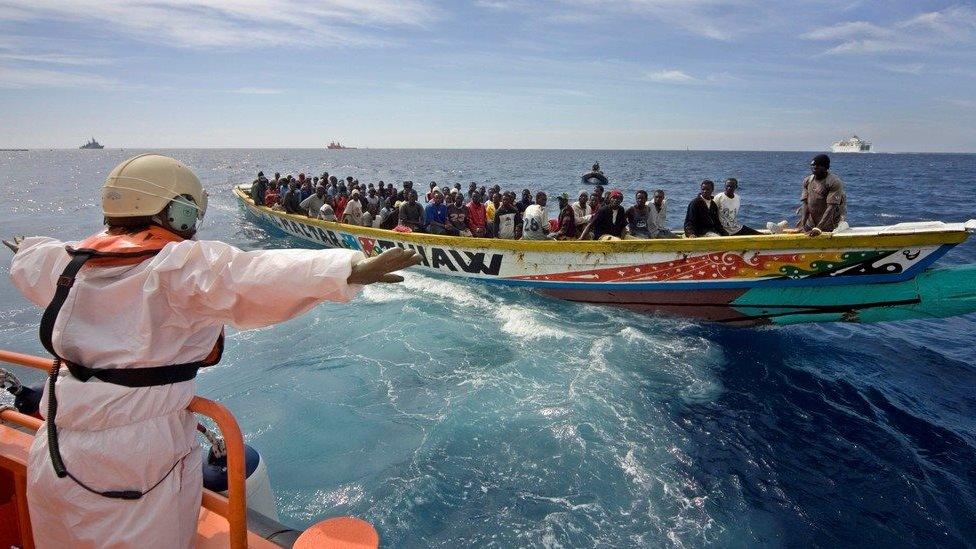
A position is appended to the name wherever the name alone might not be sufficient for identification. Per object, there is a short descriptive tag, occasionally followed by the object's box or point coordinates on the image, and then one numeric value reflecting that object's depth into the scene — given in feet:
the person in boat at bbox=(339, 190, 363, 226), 39.70
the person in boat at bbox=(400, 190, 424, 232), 36.37
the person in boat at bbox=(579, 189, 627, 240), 26.63
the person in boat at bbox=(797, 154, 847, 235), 20.63
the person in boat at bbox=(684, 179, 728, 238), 25.03
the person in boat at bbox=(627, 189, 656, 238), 29.76
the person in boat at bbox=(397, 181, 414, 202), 38.93
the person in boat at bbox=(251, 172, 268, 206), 55.72
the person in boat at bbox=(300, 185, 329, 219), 44.39
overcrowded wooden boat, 19.71
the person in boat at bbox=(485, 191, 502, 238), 34.86
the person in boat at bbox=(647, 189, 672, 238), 29.63
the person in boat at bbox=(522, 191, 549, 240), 29.63
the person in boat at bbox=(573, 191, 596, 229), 30.66
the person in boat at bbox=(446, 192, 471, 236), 35.81
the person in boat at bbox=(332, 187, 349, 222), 45.37
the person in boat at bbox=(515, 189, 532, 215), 36.82
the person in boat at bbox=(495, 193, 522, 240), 32.22
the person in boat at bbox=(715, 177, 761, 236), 25.43
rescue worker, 4.86
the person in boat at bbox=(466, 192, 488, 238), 35.85
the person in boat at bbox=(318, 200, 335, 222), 40.65
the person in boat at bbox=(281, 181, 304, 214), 46.73
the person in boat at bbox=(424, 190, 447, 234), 35.70
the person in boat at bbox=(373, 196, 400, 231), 39.81
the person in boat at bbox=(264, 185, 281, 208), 54.60
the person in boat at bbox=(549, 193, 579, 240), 29.48
